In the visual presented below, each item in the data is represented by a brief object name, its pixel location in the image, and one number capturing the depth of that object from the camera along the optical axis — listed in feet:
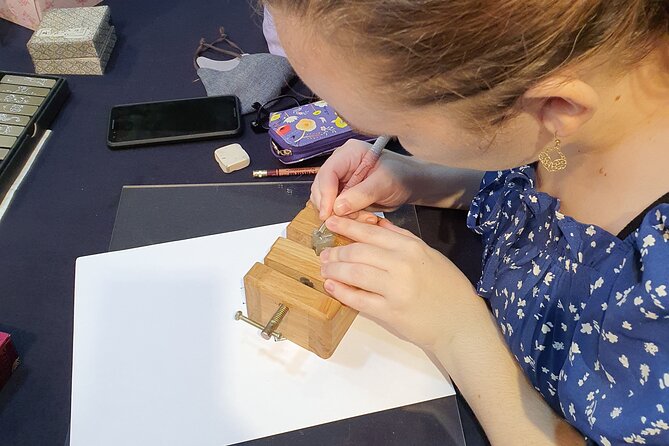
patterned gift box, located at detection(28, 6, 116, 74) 2.91
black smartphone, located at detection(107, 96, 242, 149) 2.69
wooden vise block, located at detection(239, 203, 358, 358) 1.90
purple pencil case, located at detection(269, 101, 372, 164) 2.56
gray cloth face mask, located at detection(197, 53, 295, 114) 2.84
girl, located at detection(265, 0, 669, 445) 1.26
